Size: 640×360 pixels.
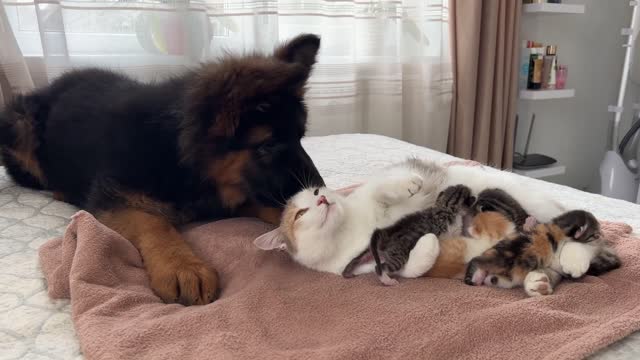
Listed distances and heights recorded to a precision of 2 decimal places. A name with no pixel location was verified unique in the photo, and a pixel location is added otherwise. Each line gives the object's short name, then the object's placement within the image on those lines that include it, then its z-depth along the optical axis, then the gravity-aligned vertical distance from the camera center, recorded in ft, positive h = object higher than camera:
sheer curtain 6.39 +0.04
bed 2.41 -1.33
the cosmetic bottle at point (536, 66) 9.68 -0.48
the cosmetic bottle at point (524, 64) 9.71 -0.45
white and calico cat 3.18 -1.05
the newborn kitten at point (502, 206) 3.07 -0.98
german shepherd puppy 3.34 -0.75
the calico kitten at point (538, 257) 2.77 -1.15
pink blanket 2.25 -1.29
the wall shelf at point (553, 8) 9.11 +0.54
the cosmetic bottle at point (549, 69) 9.77 -0.55
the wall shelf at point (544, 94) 9.50 -1.00
